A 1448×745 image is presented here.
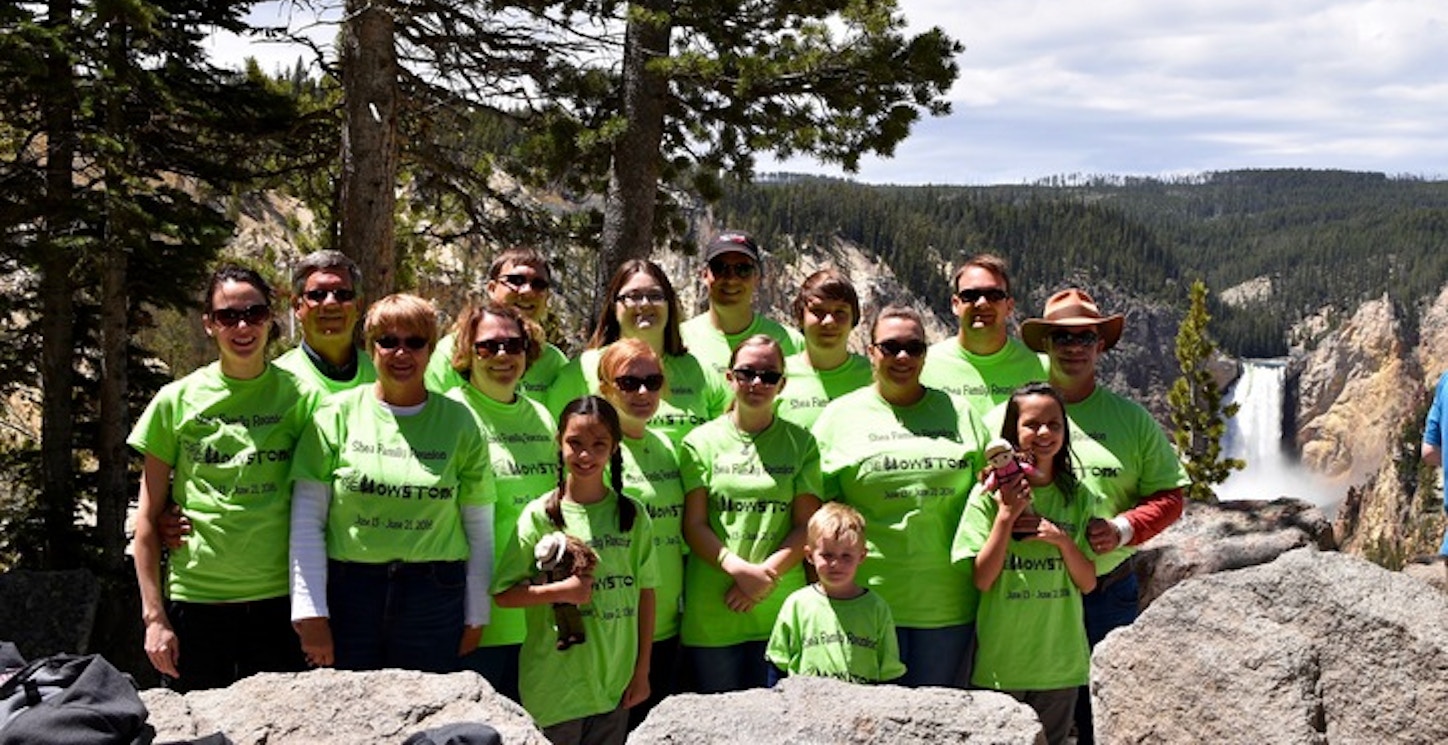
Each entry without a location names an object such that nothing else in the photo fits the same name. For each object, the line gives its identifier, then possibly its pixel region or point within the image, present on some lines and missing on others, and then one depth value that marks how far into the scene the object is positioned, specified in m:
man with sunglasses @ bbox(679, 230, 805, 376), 5.18
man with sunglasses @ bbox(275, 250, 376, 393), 4.38
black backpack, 2.89
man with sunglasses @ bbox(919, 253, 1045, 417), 4.82
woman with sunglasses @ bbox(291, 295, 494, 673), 3.97
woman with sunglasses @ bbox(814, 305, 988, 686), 4.33
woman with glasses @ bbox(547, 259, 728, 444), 4.84
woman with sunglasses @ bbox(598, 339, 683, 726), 4.30
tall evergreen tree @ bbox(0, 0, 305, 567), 8.98
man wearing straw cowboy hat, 4.49
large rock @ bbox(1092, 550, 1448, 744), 3.82
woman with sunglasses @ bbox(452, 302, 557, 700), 4.29
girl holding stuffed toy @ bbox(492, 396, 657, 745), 4.04
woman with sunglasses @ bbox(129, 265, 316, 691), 4.08
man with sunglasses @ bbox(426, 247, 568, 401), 4.93
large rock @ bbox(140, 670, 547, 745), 3.50
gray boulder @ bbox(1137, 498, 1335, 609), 7.58
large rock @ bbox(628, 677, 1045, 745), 3.39
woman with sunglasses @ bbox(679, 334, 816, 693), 4.35
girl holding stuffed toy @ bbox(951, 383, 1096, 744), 4.25
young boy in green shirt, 4.02
